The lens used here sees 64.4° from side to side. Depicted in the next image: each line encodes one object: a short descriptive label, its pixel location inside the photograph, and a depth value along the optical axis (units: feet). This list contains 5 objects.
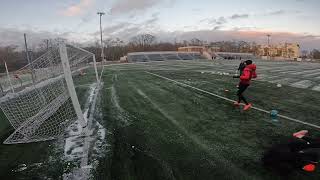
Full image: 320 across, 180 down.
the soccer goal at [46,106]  23.75
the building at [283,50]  526.16
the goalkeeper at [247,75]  31.78
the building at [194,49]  272.02
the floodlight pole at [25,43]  56.50
